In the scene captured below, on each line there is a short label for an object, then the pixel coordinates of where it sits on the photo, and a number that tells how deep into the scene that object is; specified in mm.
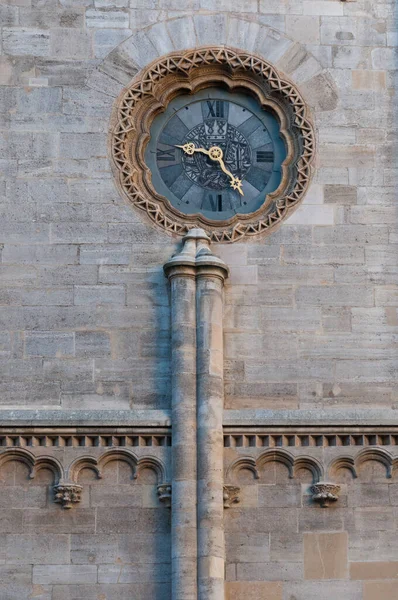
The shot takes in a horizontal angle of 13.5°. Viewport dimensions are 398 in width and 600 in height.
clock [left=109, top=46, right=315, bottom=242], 21047
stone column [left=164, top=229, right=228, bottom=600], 19078
